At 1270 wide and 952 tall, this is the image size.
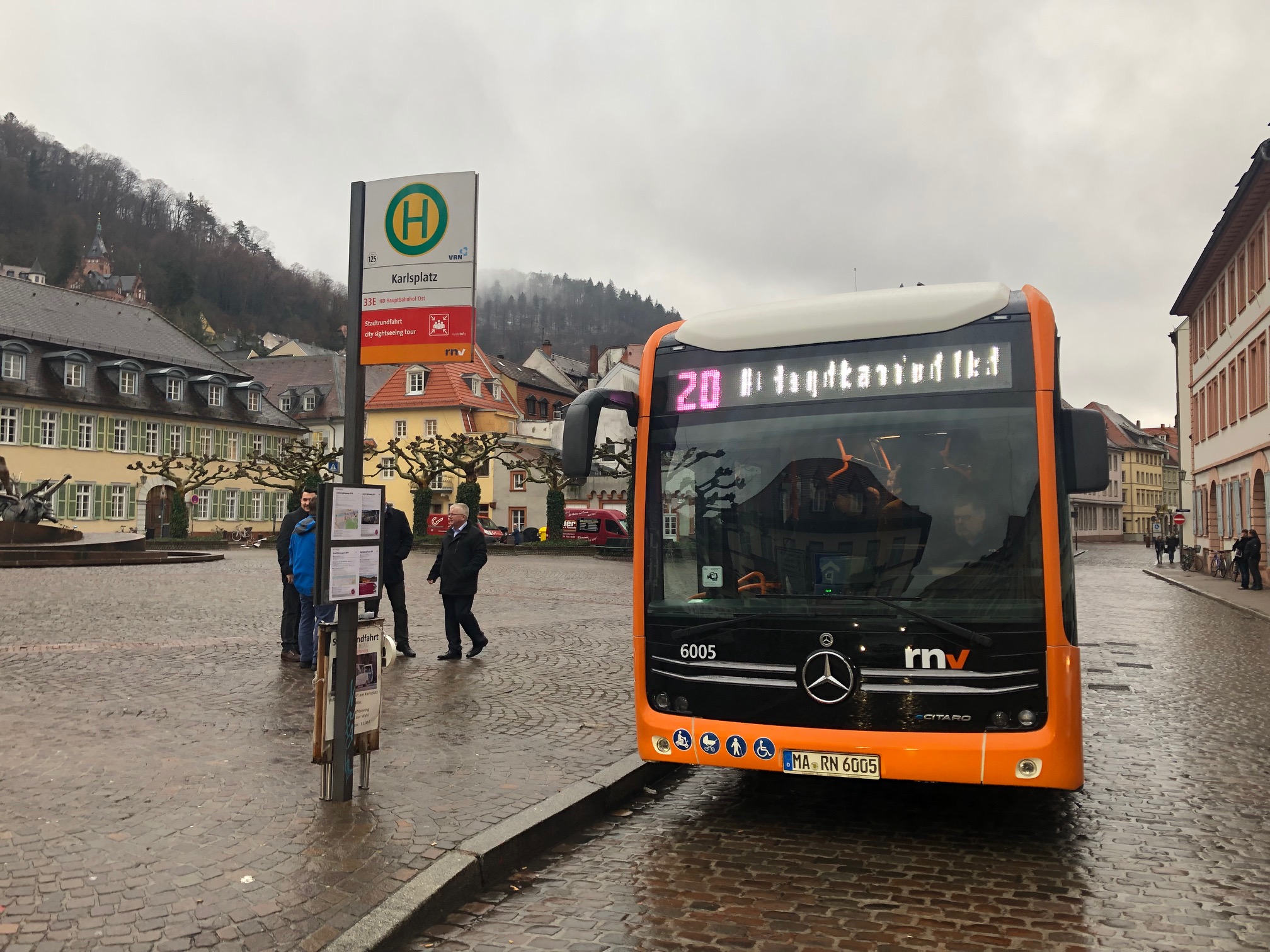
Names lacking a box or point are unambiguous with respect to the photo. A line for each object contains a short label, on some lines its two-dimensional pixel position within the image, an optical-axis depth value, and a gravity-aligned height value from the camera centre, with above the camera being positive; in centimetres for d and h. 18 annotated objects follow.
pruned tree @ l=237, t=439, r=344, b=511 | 5578 +370
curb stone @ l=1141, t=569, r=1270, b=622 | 2211 -125
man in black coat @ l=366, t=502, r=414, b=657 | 1237 -23
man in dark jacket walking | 1237 -32
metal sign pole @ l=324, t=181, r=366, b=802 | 619 -50
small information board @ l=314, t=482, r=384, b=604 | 600 -1
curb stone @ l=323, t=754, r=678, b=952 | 452 -147
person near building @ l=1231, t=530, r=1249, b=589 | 3084 -40
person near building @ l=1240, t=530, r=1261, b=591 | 3075 -41
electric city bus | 583 +2
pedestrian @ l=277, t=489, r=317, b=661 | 1163 -59
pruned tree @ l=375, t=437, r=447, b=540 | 5156 +300
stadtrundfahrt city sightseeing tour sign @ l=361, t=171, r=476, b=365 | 638 +151
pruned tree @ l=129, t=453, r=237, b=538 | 5575 +354
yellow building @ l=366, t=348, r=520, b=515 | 7088 +838
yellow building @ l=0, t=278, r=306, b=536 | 5650 +699
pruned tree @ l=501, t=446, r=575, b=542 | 5053 +242
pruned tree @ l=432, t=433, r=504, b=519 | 4981 +382
